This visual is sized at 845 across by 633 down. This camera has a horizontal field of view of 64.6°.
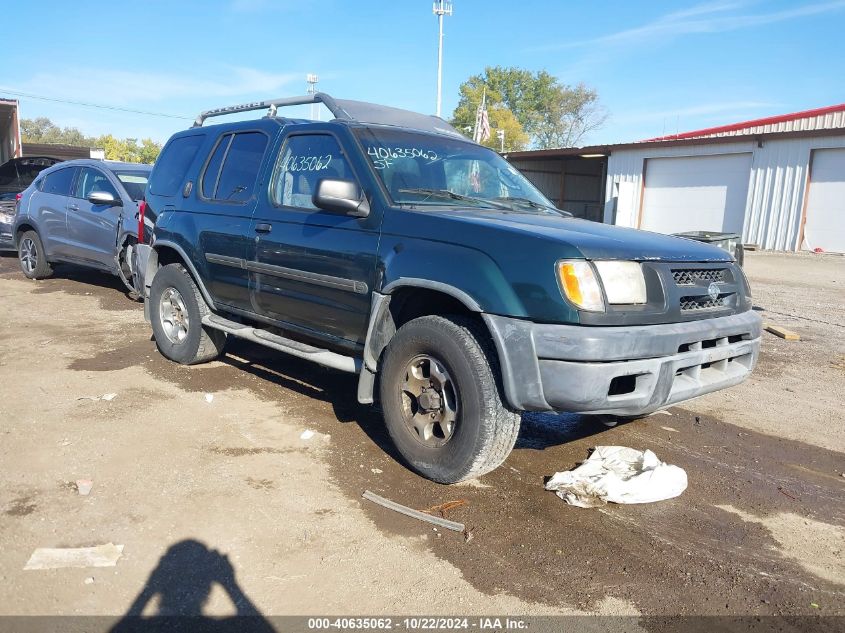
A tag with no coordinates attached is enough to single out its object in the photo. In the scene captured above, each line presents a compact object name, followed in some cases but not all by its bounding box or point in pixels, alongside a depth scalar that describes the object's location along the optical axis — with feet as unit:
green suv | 10.34
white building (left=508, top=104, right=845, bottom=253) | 62.80
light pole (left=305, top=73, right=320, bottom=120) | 147.72
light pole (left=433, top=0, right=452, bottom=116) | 127.85
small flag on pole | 95.55
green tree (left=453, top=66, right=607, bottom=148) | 216.95
